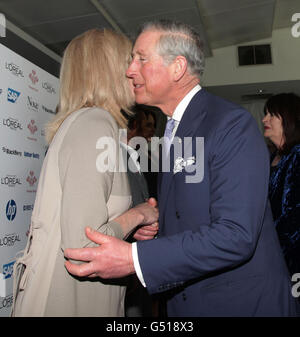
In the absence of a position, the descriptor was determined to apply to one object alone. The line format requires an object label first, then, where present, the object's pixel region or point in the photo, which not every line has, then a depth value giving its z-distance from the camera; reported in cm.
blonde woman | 107
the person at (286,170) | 235
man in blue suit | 103
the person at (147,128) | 277
